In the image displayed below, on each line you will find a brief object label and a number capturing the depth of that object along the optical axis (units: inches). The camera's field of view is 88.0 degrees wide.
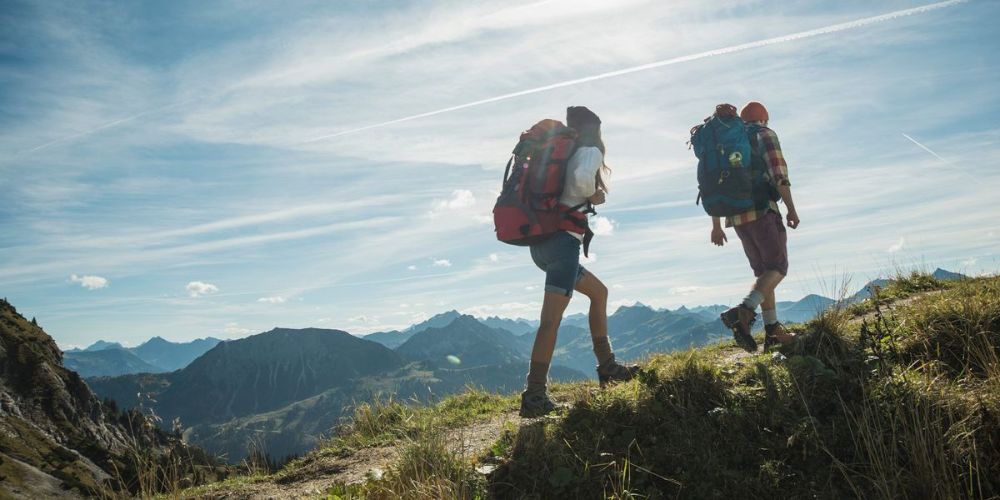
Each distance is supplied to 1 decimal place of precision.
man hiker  271.4
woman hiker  219.1
